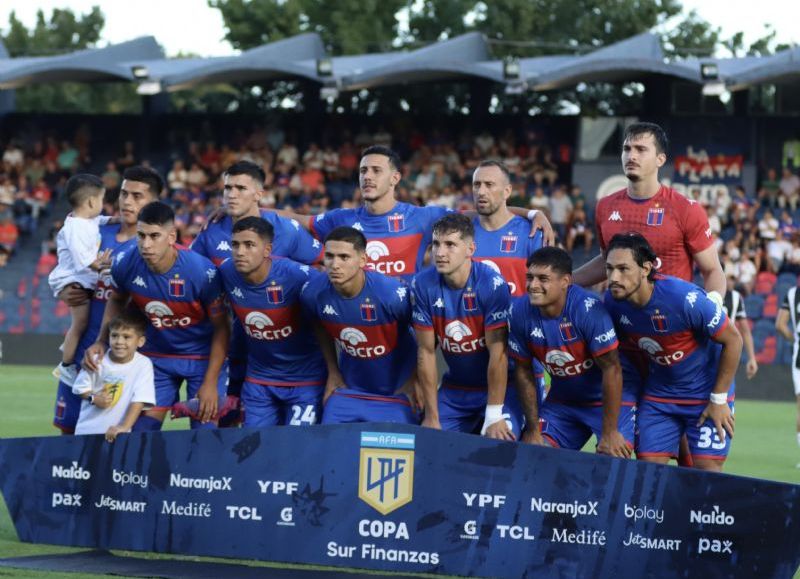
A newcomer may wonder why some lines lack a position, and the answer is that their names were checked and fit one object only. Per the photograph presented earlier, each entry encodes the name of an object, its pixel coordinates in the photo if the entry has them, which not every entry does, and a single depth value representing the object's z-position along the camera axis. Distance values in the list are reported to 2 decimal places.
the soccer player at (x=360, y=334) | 16.45
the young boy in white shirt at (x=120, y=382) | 17.60
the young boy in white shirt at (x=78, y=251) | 18.79
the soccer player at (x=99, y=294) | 18.62
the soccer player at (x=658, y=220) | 16.69
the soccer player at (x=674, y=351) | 15.59
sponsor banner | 14.30
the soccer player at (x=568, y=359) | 15.68
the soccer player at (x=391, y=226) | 18.59
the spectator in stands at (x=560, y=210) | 53.53
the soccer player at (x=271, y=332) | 16.86
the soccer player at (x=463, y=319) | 16.28
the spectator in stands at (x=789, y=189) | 54.78
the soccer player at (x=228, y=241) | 18.32
